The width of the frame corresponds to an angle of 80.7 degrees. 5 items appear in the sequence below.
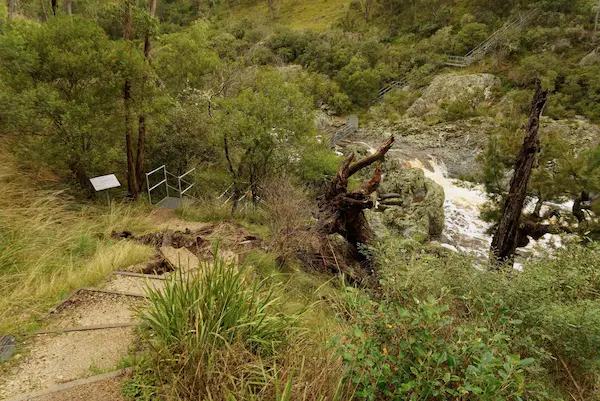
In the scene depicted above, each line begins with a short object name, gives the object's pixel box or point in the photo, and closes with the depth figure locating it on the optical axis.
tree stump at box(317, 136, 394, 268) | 6.60
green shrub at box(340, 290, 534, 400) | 1.82
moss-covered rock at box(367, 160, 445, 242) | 11.77
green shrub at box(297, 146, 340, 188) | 12.03
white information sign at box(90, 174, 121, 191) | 7.51
